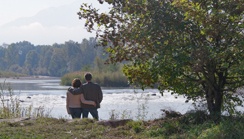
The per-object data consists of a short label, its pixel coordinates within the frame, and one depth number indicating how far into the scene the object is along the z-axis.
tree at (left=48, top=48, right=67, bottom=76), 130.50
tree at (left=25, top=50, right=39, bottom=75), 138.75
